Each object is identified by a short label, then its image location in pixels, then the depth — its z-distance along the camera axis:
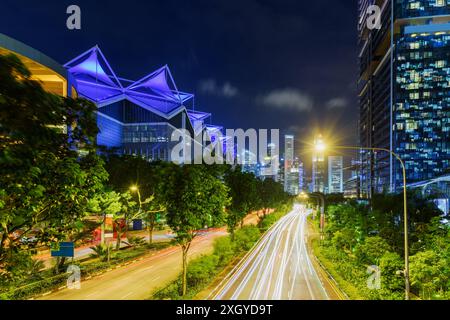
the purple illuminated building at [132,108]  80.25
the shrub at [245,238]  31.14
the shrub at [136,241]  33.55
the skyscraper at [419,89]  97.31
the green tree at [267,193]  57.18
